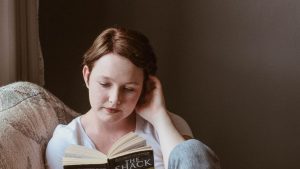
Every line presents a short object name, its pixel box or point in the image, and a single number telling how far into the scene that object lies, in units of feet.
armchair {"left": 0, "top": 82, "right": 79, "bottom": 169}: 5.57
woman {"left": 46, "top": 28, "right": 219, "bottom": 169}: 5.90
